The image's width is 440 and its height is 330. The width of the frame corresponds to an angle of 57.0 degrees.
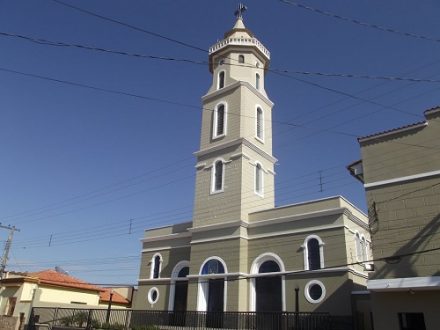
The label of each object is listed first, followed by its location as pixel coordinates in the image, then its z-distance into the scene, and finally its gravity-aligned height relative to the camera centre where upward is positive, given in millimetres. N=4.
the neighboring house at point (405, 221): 14438 +4390
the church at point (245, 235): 22141 +5953
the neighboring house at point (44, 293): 29031 +2499
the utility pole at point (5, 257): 36469 +5832
